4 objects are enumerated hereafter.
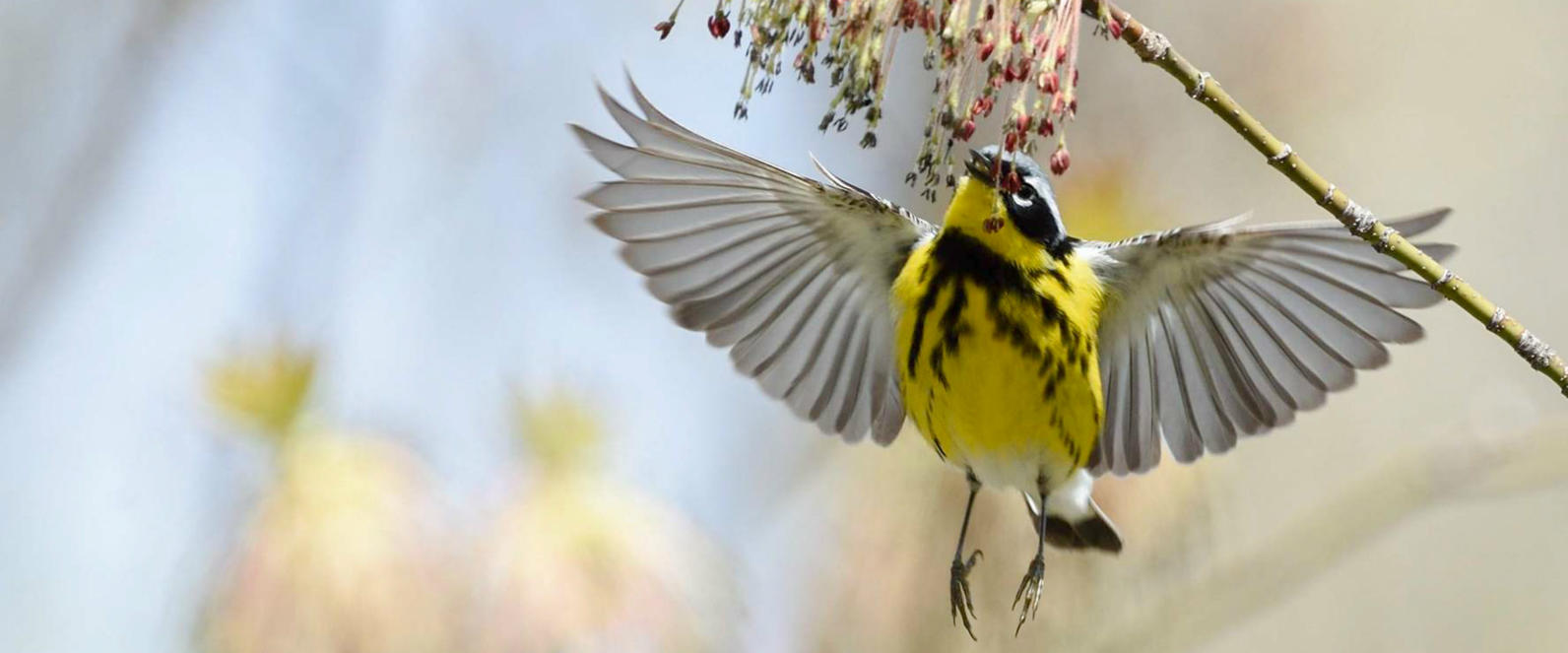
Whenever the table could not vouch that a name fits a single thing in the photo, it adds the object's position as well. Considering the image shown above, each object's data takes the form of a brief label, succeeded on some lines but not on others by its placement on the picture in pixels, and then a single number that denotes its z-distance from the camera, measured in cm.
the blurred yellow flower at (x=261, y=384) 783
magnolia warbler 679
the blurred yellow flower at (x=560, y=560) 855
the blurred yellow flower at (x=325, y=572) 806
